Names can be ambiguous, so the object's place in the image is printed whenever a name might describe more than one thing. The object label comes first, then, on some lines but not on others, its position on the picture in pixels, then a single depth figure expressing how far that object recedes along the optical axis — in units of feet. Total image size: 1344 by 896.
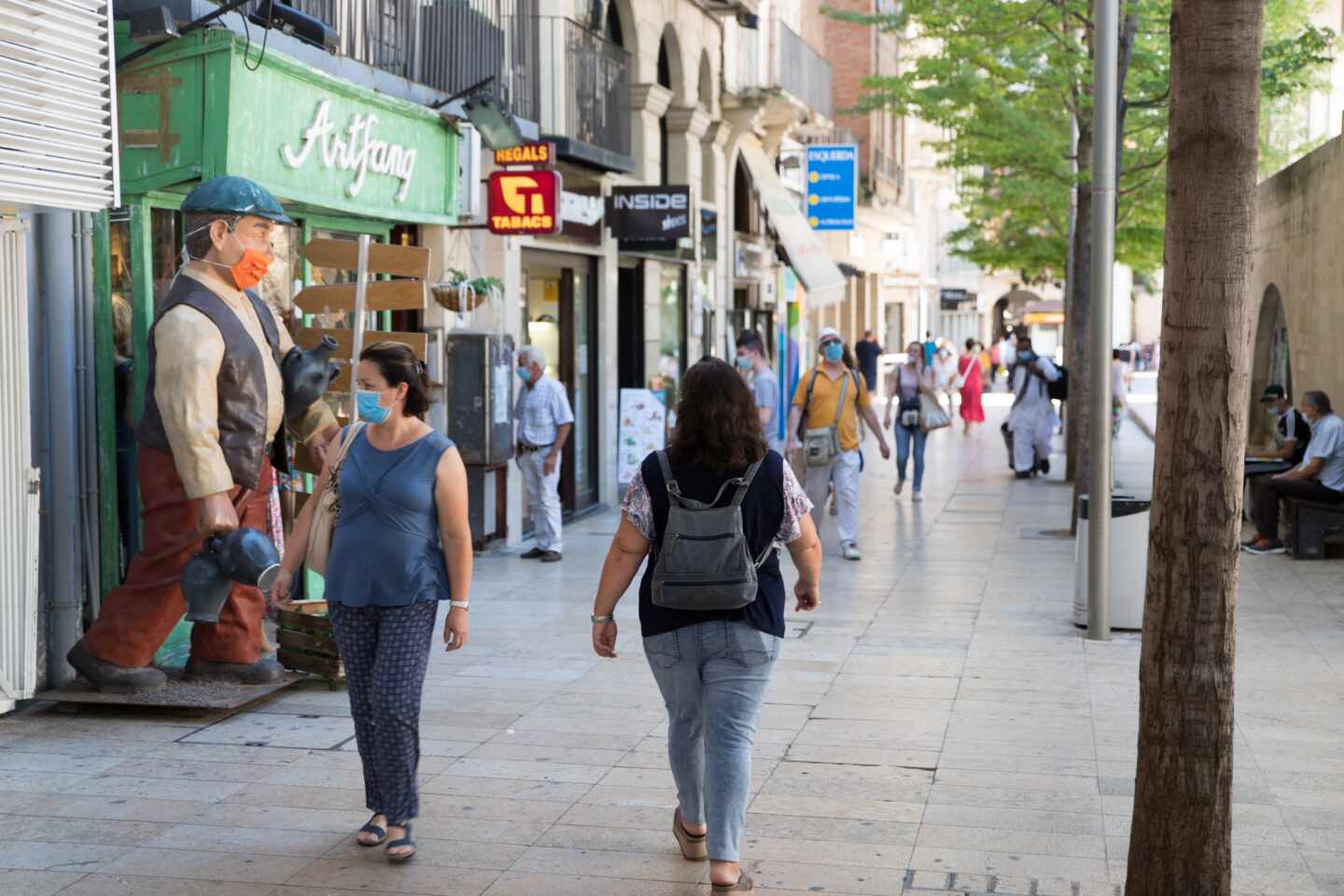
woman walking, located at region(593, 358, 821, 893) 16.98
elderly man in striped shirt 43.91
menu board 55.52
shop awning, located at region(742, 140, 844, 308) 86.02
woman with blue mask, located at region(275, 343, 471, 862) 18.54
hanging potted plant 42.09
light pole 32.58
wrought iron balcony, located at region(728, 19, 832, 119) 84.69
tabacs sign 45.11
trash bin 33.60
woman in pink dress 98.68
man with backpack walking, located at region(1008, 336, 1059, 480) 69.92
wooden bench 44.06
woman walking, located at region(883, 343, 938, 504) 61.62
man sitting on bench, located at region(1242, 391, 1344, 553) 43.98
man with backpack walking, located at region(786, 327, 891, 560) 44.06
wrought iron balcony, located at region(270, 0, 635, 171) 39.45
